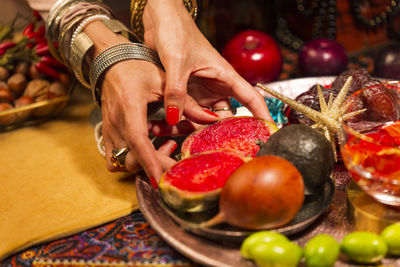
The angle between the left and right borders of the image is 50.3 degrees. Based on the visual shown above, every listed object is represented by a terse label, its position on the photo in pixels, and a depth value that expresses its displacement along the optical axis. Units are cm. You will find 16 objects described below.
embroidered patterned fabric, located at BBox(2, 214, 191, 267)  77
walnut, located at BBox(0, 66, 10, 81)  133
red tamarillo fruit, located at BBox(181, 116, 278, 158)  94
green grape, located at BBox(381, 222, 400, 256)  67
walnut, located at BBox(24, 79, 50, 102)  131
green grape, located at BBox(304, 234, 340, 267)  64
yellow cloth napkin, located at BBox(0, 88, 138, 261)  88
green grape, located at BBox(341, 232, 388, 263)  65
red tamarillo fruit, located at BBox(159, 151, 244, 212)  73
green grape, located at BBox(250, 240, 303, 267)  63
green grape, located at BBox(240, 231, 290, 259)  66
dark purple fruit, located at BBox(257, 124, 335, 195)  77
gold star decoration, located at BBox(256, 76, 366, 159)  94
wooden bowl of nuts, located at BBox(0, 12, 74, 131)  130
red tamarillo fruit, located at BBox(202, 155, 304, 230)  67
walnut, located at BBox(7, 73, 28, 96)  133
